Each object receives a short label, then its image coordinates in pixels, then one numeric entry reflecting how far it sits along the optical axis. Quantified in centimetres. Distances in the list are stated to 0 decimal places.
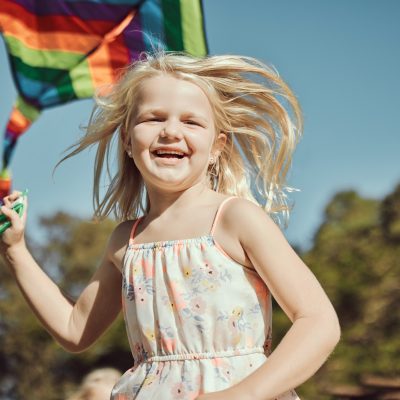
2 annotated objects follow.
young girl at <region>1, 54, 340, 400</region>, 238
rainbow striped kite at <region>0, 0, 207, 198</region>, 370
